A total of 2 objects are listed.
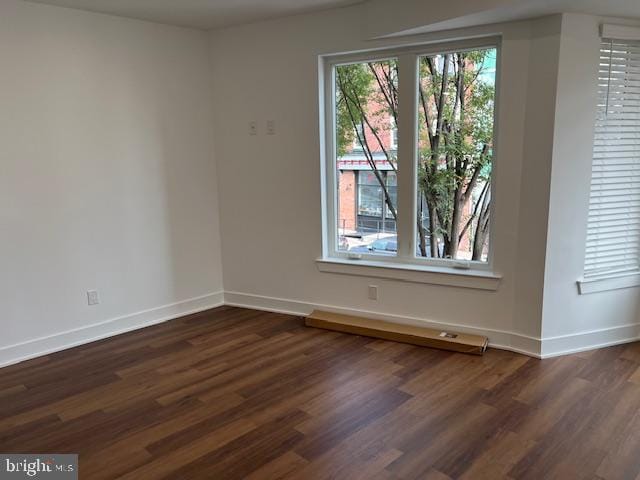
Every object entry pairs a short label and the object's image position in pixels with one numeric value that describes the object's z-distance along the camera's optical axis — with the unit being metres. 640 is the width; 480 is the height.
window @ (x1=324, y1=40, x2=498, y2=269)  3.49
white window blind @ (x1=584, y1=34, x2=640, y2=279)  3.15
